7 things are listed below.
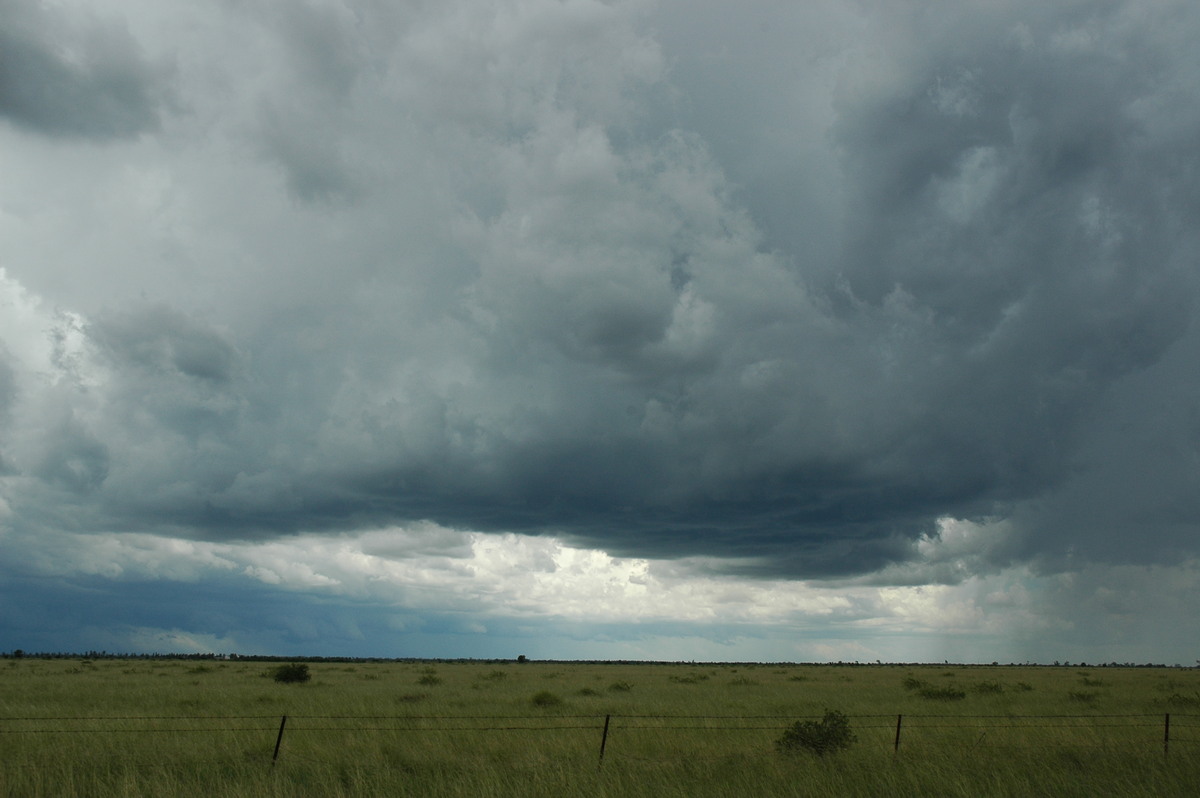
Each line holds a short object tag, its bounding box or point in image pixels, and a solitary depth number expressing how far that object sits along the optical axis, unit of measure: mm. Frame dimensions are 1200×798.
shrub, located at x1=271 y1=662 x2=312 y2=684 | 57188
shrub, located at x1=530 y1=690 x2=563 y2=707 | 38688
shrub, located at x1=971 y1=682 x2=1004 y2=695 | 50834
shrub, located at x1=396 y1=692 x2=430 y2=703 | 39659
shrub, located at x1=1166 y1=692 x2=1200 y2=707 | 41625
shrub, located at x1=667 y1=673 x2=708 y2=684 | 65794
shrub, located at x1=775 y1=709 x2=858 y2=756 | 21078
